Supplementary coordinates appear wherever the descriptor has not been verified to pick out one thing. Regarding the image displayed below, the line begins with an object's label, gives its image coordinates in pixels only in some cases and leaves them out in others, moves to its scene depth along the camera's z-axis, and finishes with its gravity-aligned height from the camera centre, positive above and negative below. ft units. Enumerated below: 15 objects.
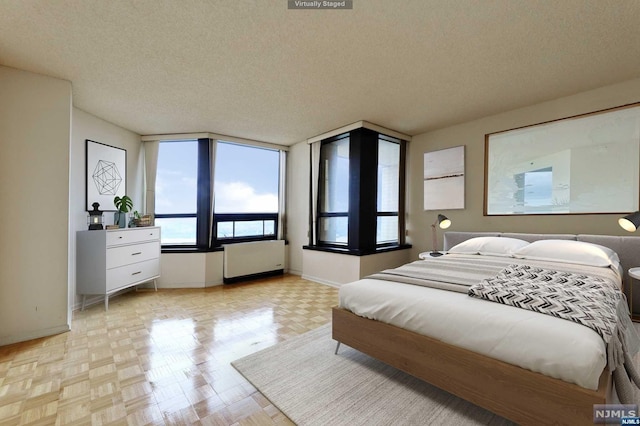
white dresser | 10.65 -2.06
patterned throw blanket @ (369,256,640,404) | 4.34 -1.63
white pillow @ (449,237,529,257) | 9.93 -1.23
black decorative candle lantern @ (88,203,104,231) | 11.03 -0.33
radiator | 14.79 -2.78
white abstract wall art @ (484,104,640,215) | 9.09 +1.89
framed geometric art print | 11.71 +1.77
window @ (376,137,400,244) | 14.80 +1.28
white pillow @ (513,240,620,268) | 8.01 -1.23
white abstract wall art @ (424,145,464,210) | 13.08 +1.80
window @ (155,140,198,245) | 14.66 +1.21
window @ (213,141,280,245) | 15.37 +1.21
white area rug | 4.88 -3.77
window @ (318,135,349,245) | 14.65 +1.17
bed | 3.75 -2.41
